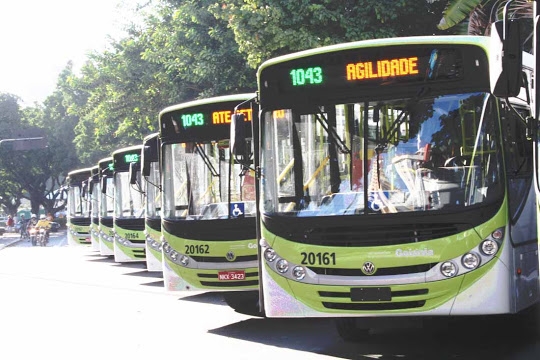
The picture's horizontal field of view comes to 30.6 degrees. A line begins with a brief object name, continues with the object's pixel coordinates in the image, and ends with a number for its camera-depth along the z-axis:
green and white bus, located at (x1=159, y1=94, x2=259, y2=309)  12.15
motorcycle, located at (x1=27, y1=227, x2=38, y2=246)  49.34
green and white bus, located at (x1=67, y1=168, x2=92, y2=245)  33.16
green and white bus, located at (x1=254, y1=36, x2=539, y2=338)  8.44
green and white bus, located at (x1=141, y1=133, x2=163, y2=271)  17.33
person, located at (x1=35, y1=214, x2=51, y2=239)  49.33
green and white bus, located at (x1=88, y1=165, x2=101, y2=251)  28.69
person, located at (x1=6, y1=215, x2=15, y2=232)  76.94
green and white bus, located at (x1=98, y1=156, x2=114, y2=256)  26.19
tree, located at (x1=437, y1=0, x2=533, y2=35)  17.69
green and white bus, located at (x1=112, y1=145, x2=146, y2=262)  21.94
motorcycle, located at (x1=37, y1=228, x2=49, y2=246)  48.81
